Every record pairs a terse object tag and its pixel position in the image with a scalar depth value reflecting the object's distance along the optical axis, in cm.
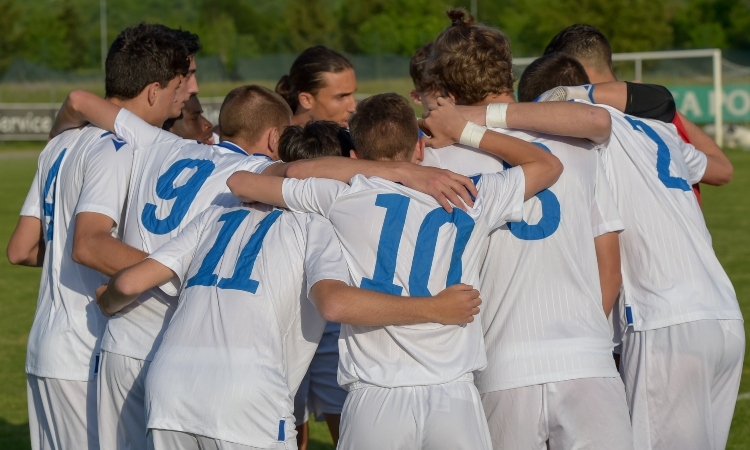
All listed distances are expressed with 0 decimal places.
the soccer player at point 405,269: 640
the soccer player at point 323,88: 1152
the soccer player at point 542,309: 696
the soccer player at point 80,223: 832
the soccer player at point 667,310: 792
